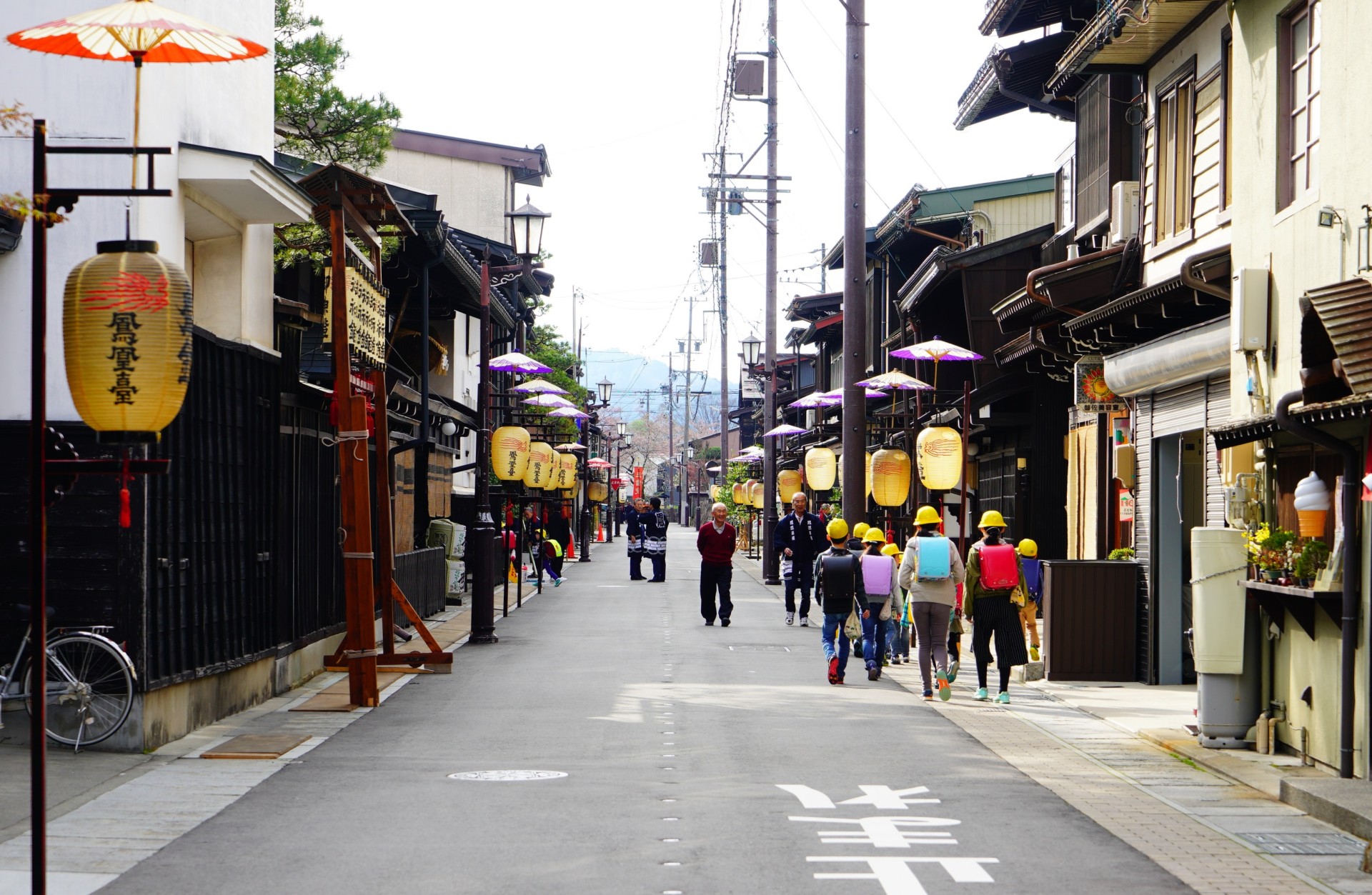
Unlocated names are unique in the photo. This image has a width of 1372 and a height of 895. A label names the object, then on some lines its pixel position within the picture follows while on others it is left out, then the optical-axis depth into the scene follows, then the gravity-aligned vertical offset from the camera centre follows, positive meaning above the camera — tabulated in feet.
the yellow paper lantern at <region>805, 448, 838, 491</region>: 117.29 +2.59
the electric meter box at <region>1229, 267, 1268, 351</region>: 40.42 +5.17
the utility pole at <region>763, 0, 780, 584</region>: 122.93 +11.10
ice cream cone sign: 35.76 +0.01
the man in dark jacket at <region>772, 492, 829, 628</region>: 82.12 -2.49
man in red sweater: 82.94 -3.33
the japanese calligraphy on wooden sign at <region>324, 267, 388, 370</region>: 50.26 +6.26
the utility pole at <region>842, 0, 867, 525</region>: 69.15 +11.64
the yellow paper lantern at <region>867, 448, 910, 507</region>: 82.02 +1.36
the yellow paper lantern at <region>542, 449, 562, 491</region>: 122.11 +2.46
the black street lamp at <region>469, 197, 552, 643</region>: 69.97 +2.07
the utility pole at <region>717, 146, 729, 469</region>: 145.30 +21.75
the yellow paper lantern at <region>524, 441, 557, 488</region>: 111.91 +2.65
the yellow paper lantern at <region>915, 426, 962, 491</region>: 71.56 +2.08
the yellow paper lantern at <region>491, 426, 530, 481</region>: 90.63 +2.71
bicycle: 37.22 -4.65
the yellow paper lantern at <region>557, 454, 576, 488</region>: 129.90 +2.48
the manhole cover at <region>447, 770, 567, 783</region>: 35.14 -6.43
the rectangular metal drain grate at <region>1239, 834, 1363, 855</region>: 27.68 -6.36
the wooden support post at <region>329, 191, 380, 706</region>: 48.65 -0.41
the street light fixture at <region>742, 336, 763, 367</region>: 152.35 +15.41
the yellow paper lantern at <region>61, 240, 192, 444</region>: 25.66 +2.72
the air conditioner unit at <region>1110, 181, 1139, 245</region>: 61.16 +11.82
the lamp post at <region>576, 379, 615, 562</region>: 176.04 -1.95
